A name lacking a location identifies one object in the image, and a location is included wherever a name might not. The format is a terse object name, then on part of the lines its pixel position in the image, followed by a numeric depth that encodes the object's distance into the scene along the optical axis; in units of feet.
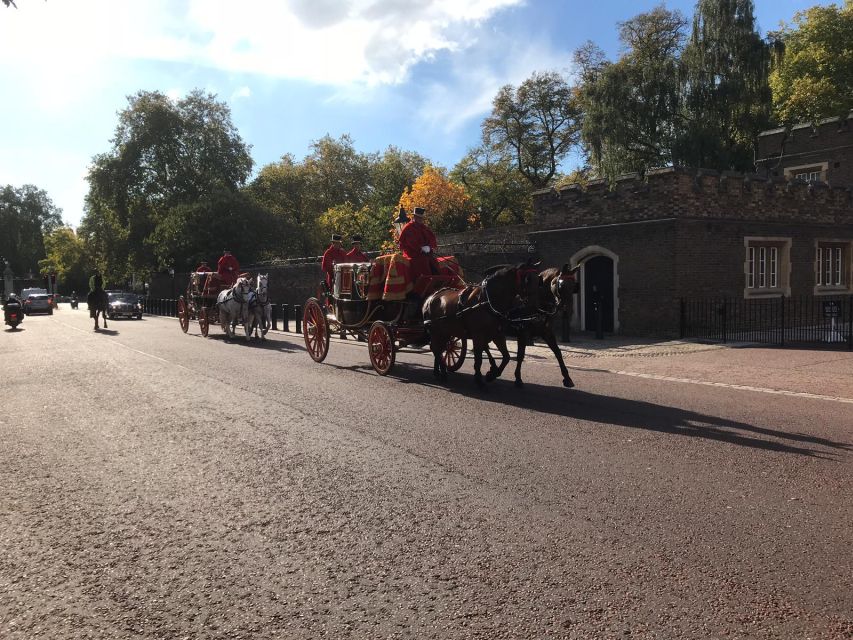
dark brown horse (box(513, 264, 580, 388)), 28.76
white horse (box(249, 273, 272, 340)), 59.77
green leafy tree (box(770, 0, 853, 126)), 110.93
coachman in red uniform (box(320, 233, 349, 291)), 43.09
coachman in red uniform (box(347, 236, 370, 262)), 44.91
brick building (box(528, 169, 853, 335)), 52.65
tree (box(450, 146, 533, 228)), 164.04
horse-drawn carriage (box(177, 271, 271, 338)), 59.82
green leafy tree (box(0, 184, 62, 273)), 314.96
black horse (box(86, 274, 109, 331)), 81.71
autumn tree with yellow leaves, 148.66
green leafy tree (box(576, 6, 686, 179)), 116.78
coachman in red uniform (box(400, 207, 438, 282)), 34.32
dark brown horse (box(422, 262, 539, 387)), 30.14
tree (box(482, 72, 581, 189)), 168.55
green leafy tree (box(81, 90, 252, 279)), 152.56
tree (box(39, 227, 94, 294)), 270.05
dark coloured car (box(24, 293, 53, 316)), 144.77
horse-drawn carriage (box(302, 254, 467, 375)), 34.78
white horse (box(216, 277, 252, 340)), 59.72
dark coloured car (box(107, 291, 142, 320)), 112.47
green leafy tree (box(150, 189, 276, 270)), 135.13
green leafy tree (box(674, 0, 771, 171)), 113.29
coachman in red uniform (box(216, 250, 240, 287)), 67.92
